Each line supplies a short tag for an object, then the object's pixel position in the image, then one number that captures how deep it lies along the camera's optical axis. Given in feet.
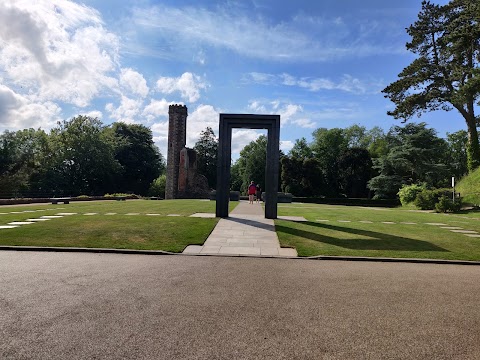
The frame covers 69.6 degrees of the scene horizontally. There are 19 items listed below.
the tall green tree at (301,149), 238.07
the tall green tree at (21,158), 141.49
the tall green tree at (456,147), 221.66
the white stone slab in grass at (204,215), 55.51
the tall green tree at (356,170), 182.39
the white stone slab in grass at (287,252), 30.68
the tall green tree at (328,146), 204.58
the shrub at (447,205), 81.20
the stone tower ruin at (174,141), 154.92
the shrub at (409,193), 109.40
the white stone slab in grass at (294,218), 54.95
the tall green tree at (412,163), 144.05
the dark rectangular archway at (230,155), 55.42
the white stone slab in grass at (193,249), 30.40
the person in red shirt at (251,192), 92.96
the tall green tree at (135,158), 205.31
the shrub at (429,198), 90.07
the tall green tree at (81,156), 169.68
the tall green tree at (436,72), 107.55
